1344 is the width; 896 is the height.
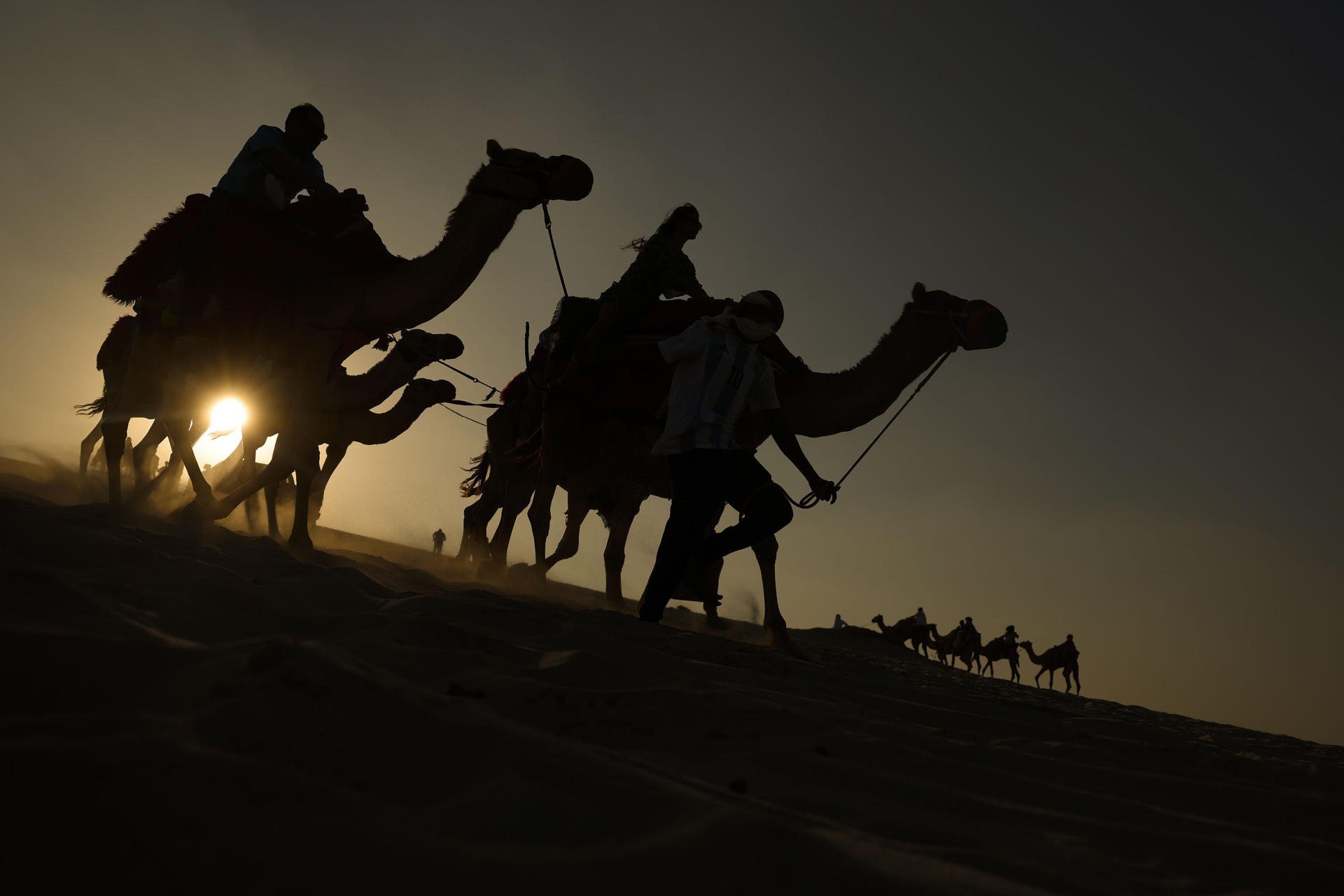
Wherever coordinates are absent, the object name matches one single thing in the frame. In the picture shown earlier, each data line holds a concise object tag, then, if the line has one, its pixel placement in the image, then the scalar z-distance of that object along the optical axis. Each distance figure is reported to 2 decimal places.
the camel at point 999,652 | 26.14
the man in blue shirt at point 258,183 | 5.93
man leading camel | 4.50
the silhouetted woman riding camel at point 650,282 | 6.37
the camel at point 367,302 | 5.69
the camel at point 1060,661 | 25.92
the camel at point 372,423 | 9.66
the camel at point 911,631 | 22.74
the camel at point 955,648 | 25.31
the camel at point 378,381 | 9.45
